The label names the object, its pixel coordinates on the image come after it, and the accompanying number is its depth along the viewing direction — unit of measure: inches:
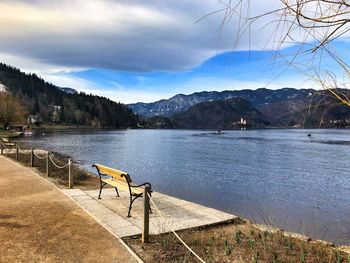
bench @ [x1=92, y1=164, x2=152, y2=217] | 342.3
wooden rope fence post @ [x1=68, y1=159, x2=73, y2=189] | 507.5
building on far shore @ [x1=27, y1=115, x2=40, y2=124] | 6525.6
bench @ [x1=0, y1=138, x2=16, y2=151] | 1450.0
